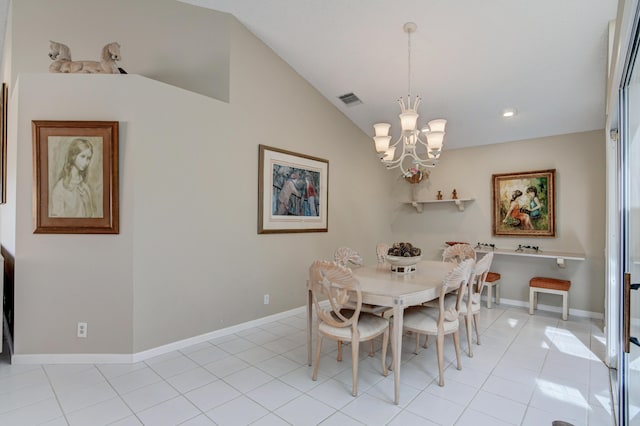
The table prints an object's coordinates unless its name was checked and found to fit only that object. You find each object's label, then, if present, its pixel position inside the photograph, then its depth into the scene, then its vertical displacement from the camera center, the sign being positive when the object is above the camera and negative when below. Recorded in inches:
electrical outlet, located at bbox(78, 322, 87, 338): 109.8 -40.2
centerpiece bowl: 119.8 -18.8
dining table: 89.4 -23.2
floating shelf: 201.2 +7.5
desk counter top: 159.6 -21.3
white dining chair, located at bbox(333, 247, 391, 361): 142.3 -20.0
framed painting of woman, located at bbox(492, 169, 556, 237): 175.0 +5.7
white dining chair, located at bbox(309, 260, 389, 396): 90.8 -32.1
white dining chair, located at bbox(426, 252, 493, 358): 112.0 -32.5
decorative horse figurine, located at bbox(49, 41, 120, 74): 111.0 +53.3
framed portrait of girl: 107.0 +12.3
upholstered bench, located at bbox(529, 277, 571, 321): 158.6 -38.3
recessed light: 160.4 +51.8
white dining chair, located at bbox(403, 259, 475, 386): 98.1 -34.6
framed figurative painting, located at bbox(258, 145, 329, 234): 152.8 +11.3
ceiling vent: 178.2 +65.5
